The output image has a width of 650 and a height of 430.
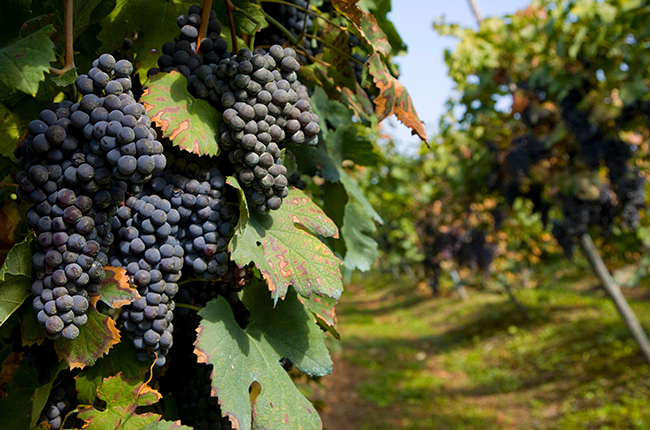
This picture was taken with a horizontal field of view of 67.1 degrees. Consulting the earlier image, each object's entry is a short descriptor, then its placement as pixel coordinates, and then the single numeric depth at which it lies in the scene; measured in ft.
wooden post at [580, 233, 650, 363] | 16.72
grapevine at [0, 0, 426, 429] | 2.52
